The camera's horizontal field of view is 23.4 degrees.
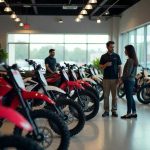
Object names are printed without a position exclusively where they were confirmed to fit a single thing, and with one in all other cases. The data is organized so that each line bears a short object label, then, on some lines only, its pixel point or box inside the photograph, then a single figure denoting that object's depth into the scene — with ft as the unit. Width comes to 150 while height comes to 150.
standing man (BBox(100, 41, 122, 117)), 23.85
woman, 22.70
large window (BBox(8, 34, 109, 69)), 59.16
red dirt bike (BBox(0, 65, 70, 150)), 12.20
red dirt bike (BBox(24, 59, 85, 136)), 16.03
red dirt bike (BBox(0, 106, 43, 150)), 8.29
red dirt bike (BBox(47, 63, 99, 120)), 20.88
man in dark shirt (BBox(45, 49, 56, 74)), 34.67
